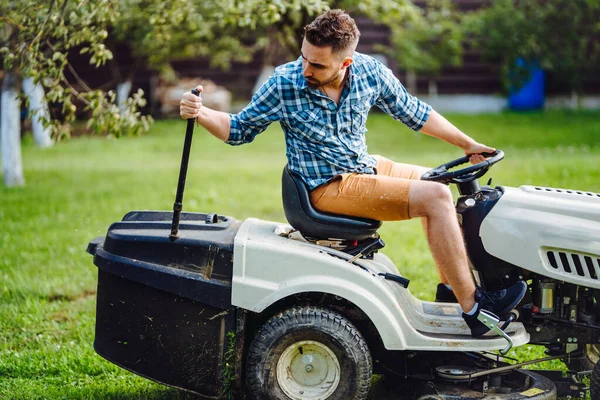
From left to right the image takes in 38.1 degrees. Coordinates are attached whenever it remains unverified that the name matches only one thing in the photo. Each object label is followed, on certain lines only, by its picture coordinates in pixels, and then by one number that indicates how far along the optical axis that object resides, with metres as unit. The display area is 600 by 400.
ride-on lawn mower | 3.66
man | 3.65
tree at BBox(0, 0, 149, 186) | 5.35
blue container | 16.91
